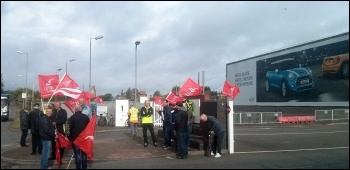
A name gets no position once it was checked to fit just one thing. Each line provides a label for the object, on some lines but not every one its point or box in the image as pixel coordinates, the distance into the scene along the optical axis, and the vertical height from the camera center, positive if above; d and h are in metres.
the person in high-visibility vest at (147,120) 14.82 -0.50
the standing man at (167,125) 14.71 -0.68
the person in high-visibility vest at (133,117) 18.45 -0.47
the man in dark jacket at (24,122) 14.37 -0.55
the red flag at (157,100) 26.50 +0.46
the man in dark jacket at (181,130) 12.15 -0.72
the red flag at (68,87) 14.00 +0.71
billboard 10.85 +1.86
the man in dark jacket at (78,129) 9.98 -0.56
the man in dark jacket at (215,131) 12.59 -0.78
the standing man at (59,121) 11.91 -0.43
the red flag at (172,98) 18.11 +0.41
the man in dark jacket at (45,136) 10.09 -0.74
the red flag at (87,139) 9.90 -0.81
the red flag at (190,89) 18.04 +0.82
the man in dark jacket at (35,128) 12.99 -0.71
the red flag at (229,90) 15.45 +0.66
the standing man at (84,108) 12.97 -0.05
